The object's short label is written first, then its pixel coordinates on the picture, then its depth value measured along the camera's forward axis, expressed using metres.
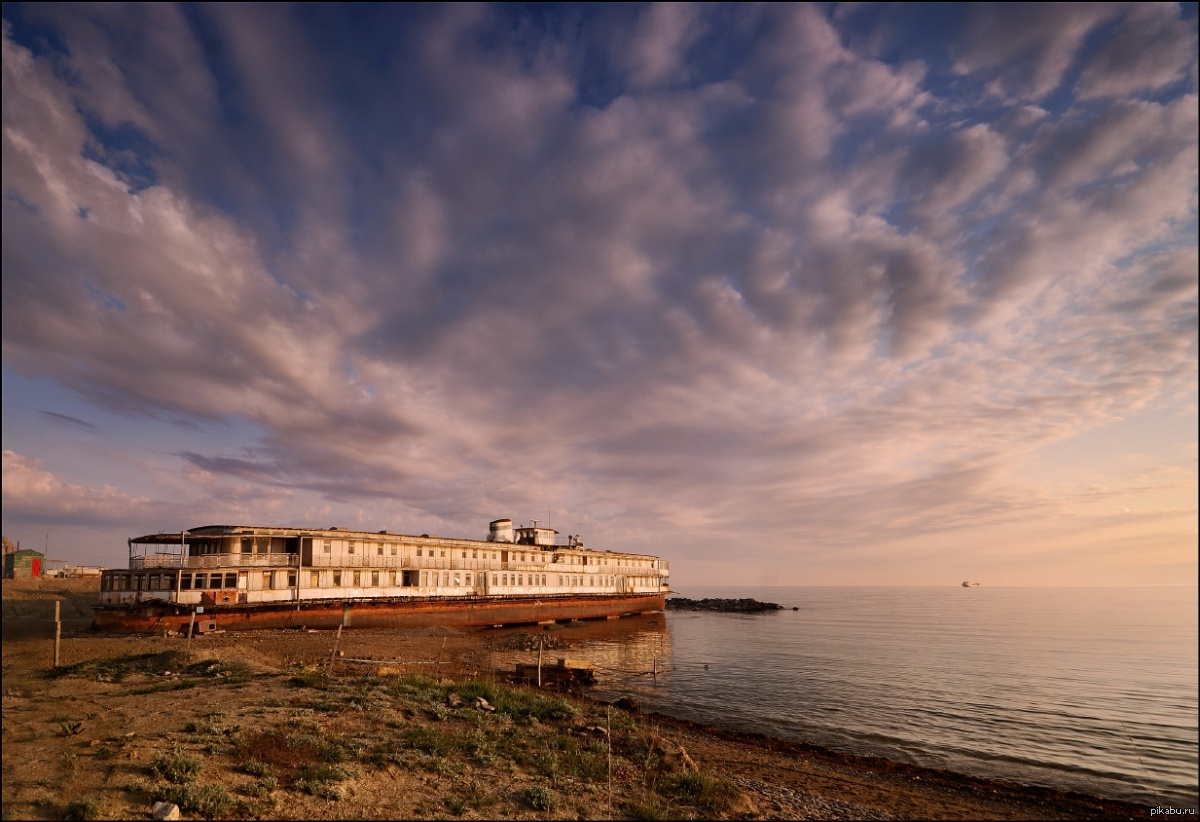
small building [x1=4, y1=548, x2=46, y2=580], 92.62
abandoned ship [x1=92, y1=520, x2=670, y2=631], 44.06
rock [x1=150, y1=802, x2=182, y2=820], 10.95
